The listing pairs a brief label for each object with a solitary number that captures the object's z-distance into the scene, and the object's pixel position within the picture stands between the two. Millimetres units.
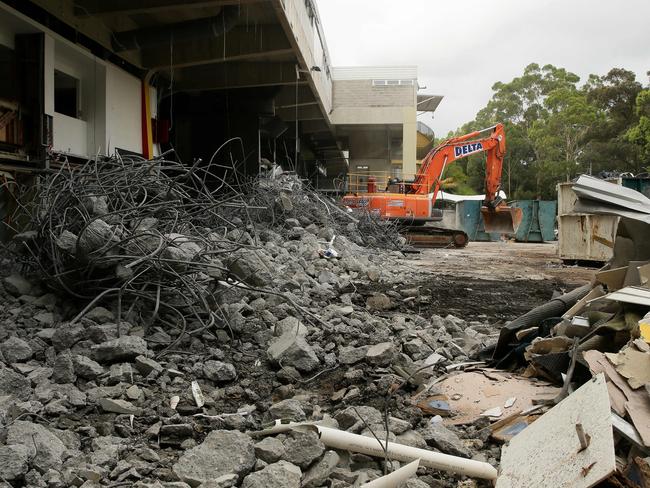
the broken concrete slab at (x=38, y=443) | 2291
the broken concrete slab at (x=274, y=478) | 2227
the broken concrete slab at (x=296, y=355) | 3828
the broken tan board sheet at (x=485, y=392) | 3217
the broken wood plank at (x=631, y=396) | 2309
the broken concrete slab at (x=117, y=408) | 2926
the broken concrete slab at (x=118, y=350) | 3422
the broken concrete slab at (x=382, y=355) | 3865
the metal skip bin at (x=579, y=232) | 11781
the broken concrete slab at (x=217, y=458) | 2301
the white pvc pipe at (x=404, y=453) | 2463
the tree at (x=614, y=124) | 32750
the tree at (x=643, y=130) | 28953
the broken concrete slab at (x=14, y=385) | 2934
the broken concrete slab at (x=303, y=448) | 2429
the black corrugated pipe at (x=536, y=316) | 4051
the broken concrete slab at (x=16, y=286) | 4195
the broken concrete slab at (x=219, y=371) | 3543
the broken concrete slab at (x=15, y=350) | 3309
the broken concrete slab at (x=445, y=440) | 2680
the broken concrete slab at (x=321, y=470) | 2332
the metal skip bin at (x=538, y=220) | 25219
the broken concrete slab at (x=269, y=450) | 2442
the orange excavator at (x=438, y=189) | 16656
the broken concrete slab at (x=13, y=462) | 2143
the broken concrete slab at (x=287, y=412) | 2963
